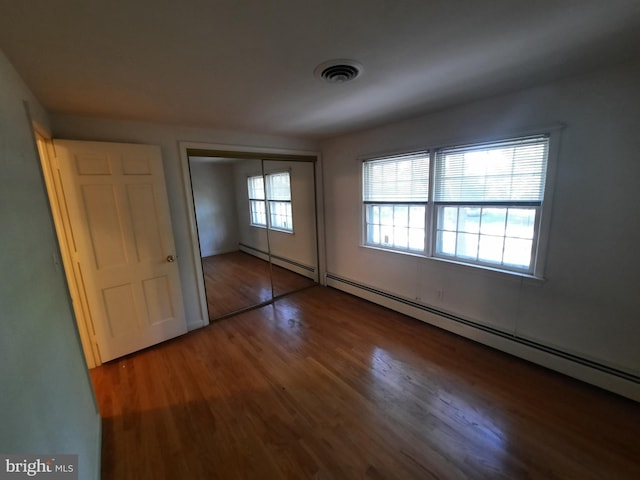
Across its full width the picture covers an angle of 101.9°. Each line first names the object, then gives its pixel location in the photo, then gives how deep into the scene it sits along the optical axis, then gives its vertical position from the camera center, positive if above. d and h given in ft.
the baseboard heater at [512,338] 6.23 -4.51
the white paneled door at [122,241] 7.38 -1.21
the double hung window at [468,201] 7.13 -0.42
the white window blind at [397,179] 9.30 +0.45
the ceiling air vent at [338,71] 4.97 +2.43
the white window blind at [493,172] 6.91 +0.43
